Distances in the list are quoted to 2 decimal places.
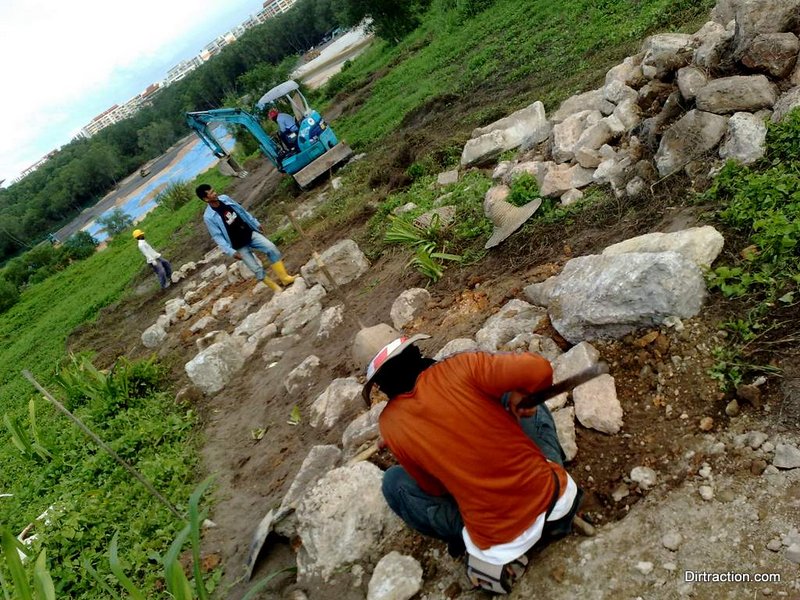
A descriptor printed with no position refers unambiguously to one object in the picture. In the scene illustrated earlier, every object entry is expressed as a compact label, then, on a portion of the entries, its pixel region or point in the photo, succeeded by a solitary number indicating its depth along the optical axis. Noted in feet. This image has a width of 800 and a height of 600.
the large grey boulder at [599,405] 8.34
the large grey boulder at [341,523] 9.16
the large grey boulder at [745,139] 11.00
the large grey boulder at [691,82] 13.09
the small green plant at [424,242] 16.31
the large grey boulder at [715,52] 13.17
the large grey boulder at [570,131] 16.40
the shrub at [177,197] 68.59
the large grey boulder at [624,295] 8.81
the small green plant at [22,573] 7.08
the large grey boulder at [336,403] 13.37
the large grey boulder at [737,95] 11.79
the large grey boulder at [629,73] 16.40
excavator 37.01
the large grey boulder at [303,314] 19.92
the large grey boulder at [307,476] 10.61
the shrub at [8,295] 66.90
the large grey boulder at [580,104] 17.98
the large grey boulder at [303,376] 16.01
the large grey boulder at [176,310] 28.53
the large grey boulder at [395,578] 7.95
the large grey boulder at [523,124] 20.62
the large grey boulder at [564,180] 15.07
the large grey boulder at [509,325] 11.09
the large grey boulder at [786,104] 11.01
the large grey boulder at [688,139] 11.98
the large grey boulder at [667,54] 14.65
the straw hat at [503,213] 15.26
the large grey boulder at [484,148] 20.89
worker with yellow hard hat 34.99
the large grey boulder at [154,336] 27.17
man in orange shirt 6.39
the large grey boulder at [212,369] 19.20
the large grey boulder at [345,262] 20.51
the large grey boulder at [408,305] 15.47
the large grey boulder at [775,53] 11.96
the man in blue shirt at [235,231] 20.99
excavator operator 37.73
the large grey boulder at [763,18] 12.33
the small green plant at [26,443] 18.69
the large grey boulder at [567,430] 8.36
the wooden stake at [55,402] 9.34
